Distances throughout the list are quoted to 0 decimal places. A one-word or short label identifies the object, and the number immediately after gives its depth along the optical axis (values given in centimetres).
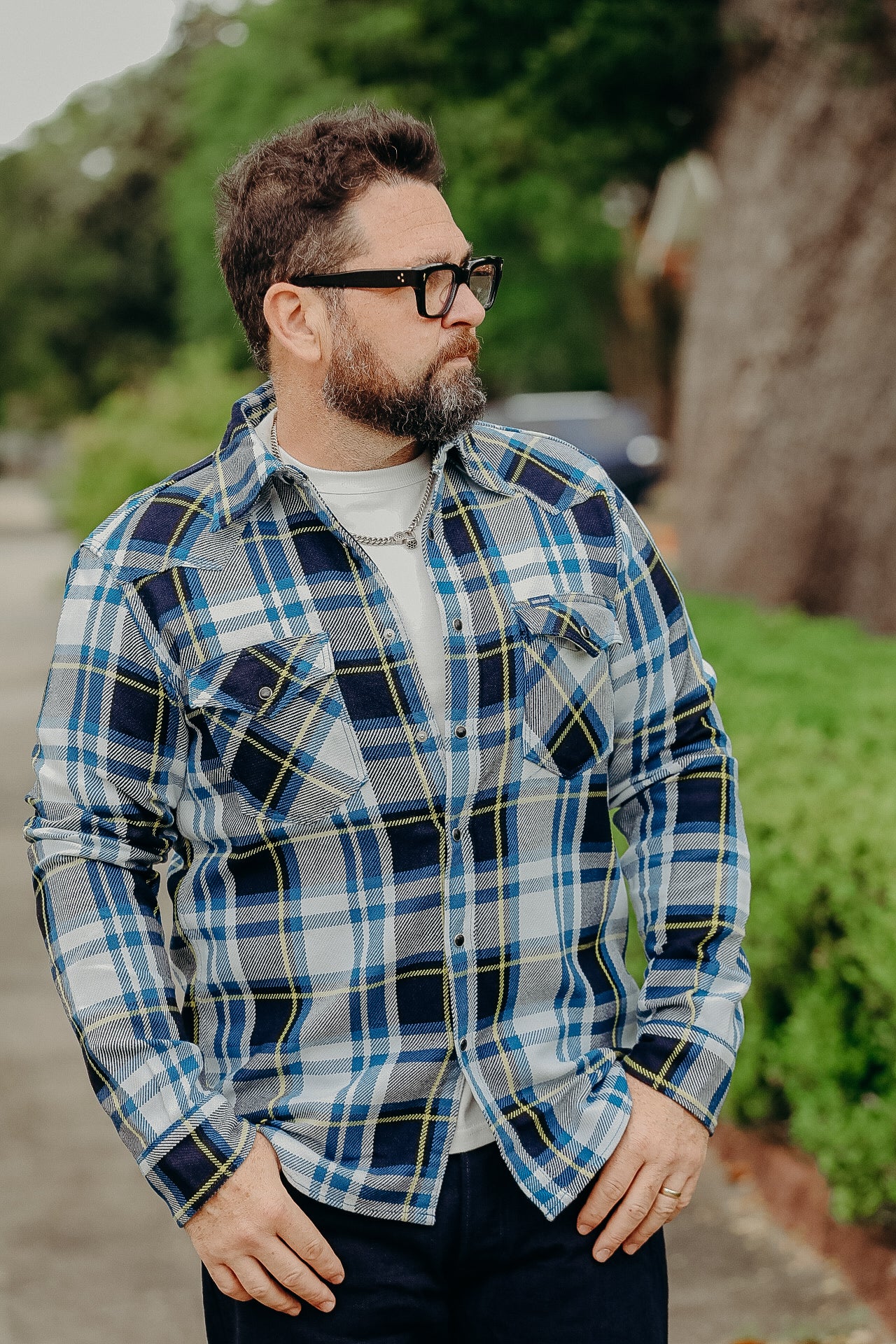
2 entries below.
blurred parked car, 2475
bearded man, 189
